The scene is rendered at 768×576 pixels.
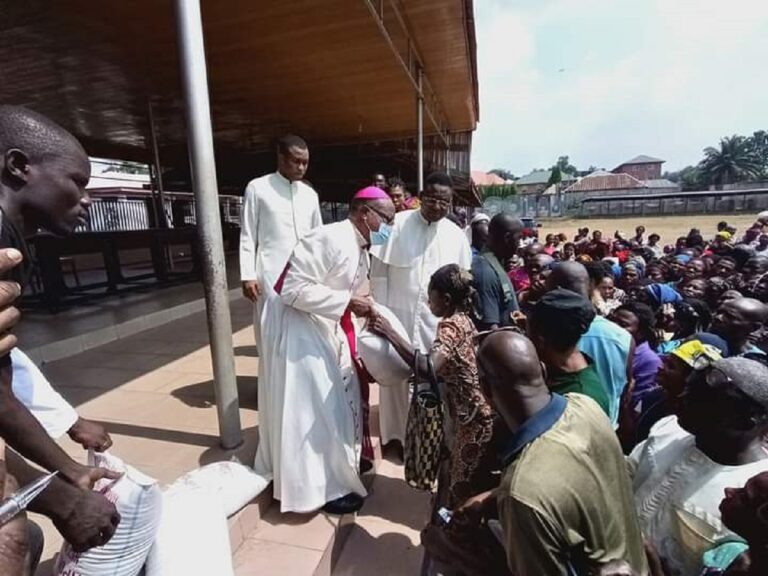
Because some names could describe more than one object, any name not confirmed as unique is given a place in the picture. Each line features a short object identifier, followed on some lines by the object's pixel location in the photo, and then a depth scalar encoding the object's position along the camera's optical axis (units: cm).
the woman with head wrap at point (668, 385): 166
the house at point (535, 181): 7200
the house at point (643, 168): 8444
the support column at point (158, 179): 785
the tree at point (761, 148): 6372
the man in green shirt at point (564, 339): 164
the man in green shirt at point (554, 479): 104
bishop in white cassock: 217
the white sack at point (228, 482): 203
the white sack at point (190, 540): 134
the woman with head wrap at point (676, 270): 554
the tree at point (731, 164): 6088
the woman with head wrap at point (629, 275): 527
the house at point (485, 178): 6194
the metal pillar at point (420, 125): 675
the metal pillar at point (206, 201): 222
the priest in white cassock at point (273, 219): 288
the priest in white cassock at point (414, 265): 290
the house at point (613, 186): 5788
